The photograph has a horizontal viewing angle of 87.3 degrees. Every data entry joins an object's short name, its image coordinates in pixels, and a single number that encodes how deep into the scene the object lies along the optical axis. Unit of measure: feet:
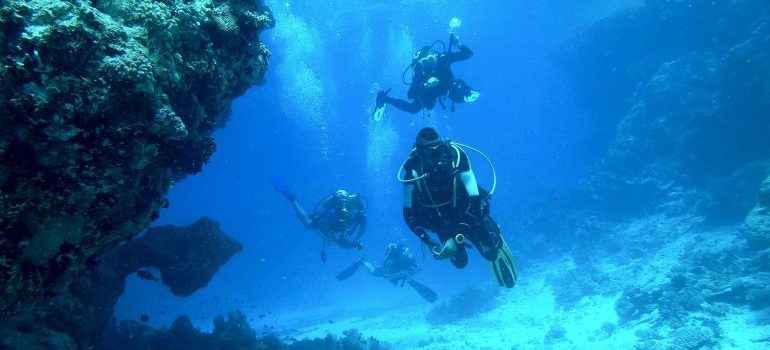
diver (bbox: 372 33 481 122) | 35.73
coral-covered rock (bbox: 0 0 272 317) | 8.18
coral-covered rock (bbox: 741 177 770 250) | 36.47
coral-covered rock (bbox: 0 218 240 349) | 17.99
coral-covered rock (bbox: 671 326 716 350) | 32.17
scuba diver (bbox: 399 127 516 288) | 18.33
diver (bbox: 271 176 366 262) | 49.03
